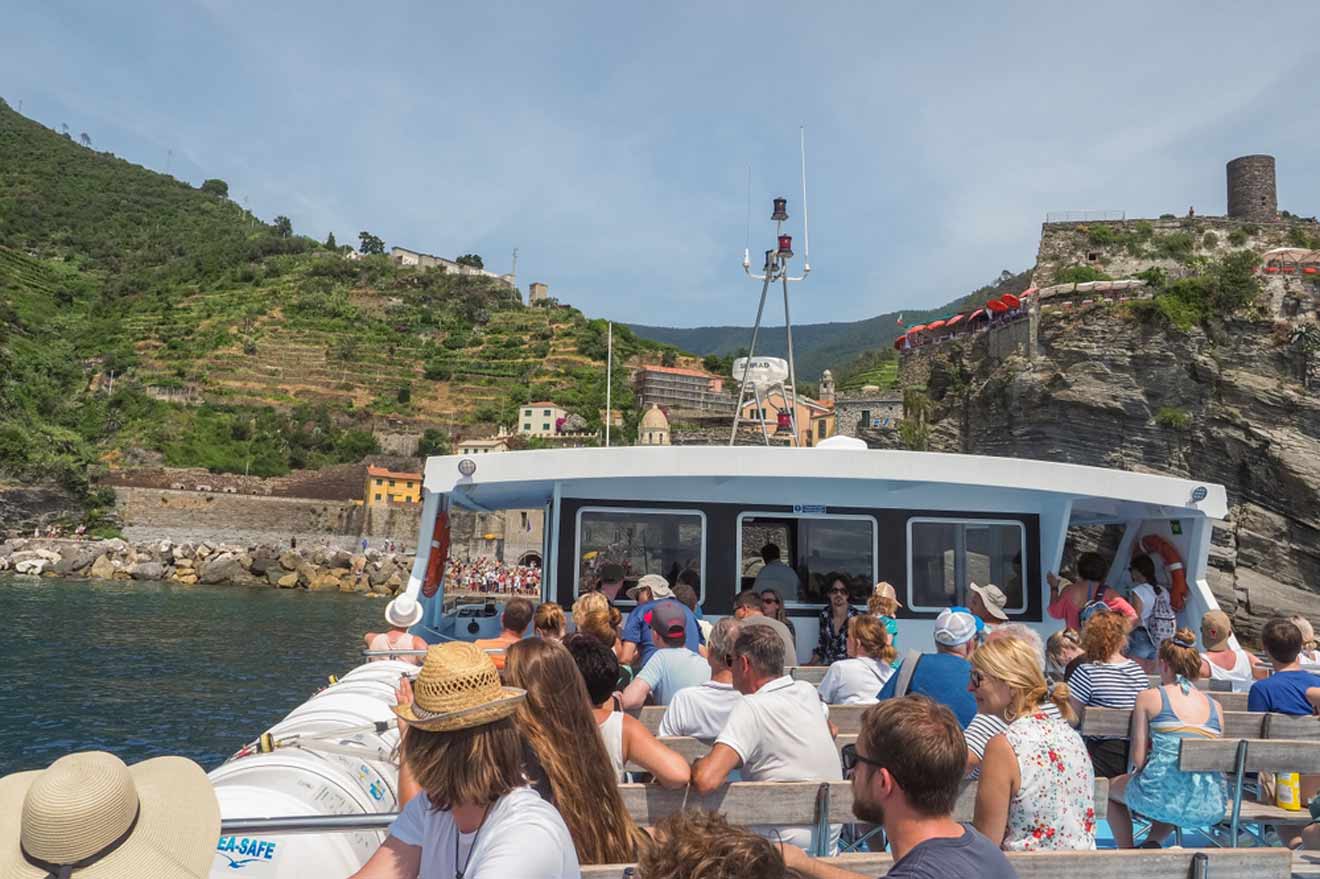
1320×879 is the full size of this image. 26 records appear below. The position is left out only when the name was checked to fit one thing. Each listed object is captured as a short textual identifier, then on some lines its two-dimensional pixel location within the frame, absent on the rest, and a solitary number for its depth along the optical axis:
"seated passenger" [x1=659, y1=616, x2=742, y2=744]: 3.96
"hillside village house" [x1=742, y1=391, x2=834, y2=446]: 60.97
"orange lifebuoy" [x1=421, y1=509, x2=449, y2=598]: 8.89
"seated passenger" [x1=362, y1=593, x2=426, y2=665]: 7.37
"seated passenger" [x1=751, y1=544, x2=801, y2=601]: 8.31
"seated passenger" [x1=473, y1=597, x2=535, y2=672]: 5.92
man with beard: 2.25
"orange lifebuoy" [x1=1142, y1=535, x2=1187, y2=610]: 8.70
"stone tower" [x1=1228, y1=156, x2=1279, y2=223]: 55.97
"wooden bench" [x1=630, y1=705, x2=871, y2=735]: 4.75
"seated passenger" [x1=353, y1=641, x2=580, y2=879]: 2.12
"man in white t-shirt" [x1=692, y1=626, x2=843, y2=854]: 3.47
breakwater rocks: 47.09
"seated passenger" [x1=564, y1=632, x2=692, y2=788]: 3.28
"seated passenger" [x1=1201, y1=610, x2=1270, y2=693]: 6.20
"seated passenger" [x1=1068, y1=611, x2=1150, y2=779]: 4.65
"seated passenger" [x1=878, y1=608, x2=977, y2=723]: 4.39
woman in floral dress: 3.07
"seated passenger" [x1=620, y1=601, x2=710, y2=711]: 5.01
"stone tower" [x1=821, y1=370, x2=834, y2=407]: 74.00
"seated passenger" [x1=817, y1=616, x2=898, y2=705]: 5.12
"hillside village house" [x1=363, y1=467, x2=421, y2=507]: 69.50
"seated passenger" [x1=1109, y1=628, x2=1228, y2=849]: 4.10
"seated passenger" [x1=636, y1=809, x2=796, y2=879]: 1.58
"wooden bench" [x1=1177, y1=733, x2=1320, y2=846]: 4.04
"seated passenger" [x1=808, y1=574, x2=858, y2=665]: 7.94
